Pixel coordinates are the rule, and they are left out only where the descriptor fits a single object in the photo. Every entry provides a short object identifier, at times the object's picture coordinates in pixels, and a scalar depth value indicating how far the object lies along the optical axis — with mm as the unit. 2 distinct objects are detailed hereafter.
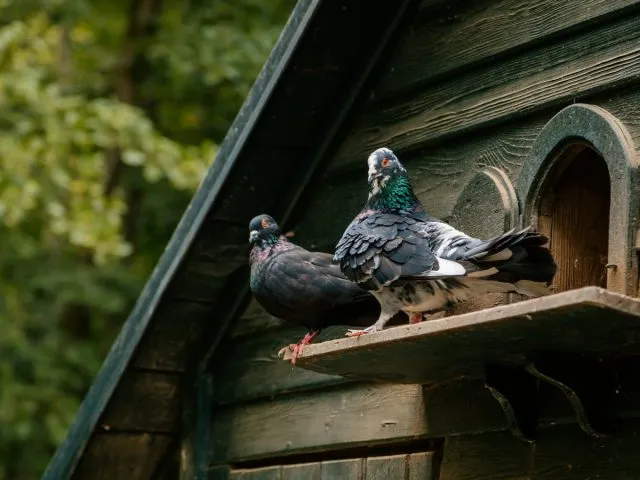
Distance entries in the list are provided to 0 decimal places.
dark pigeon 7199
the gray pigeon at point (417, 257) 5574
